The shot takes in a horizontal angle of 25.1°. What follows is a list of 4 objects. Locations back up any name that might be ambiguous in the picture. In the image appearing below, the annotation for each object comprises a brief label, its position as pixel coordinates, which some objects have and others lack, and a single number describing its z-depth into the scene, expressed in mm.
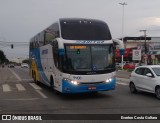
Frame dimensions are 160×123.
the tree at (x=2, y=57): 175375
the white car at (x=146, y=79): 15911
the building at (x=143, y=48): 81006
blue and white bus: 15641
